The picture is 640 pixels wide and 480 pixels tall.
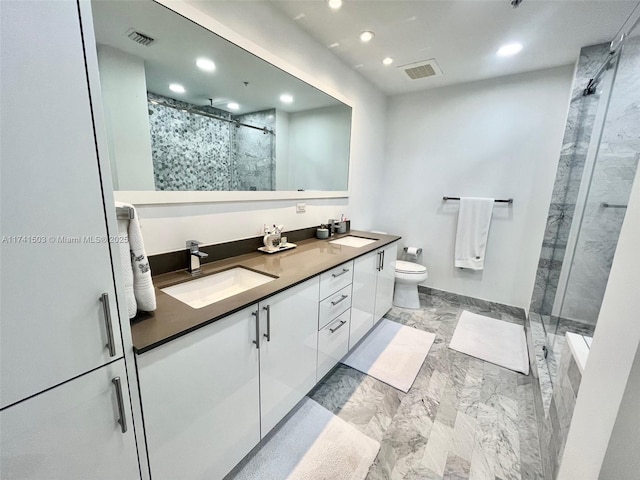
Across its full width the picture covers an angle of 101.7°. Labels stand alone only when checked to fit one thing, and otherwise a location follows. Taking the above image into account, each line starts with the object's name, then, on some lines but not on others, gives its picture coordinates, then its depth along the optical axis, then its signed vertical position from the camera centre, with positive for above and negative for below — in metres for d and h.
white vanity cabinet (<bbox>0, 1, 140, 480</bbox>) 0.53 -0.18
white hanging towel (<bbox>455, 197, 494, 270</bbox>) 2.71 -0.36
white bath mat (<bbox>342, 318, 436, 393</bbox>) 1.87 -1.26
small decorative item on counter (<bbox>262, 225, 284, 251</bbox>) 1.83 -0.34
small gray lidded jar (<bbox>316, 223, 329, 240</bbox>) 2.34 -0.37
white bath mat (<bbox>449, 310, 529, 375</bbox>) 2.08 -1.25
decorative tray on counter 1.80 -0.41
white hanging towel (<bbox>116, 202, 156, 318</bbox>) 0.83 -0.28
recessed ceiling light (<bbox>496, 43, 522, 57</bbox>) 1.98 +1.14
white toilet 2.77 -0.95
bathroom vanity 0.85 -0.68
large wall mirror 1.18 +0.48
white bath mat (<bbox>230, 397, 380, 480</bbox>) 1.22 -1.30
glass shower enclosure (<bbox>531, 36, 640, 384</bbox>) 1.72 +0.07
